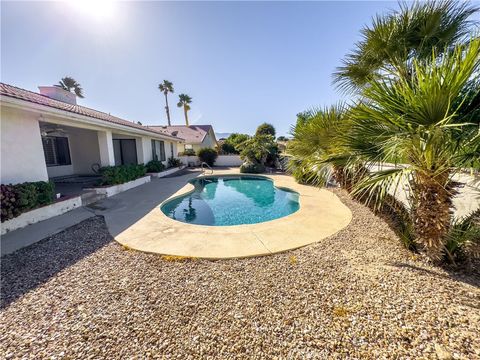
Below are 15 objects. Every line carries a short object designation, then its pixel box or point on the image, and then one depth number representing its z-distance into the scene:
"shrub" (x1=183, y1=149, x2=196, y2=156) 24.11
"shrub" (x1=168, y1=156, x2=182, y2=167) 19.14
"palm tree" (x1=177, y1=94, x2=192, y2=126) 38.78
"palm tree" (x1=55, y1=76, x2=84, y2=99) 25.92
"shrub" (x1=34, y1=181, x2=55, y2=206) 6.16
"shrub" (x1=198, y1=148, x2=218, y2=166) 22.19
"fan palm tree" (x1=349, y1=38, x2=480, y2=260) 2.35
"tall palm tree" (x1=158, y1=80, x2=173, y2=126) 37.44
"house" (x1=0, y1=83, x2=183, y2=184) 5.76
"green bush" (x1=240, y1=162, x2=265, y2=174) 17.45
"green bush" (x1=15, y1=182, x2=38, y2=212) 5.49
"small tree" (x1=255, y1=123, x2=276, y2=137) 35.06
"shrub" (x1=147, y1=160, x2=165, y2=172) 14.75
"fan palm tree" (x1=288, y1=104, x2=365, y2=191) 3.65
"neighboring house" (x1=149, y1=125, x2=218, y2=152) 27.95
